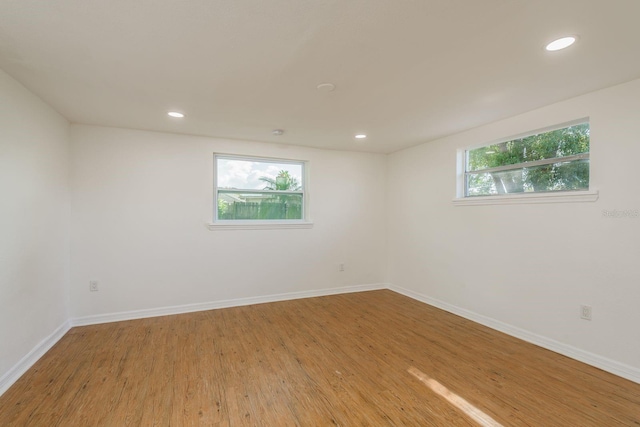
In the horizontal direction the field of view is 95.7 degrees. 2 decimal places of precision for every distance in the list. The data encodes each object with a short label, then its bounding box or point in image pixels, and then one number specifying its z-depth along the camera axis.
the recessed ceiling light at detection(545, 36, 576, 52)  1.73
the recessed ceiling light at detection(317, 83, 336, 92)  2.33
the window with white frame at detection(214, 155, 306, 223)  4.11
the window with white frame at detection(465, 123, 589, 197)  2.69
